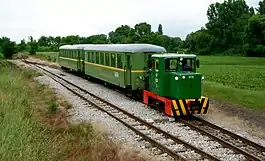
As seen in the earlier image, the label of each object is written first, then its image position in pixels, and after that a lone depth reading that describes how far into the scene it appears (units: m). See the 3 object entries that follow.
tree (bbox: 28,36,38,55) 61.66
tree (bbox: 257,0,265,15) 73.87
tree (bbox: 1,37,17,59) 52.94
